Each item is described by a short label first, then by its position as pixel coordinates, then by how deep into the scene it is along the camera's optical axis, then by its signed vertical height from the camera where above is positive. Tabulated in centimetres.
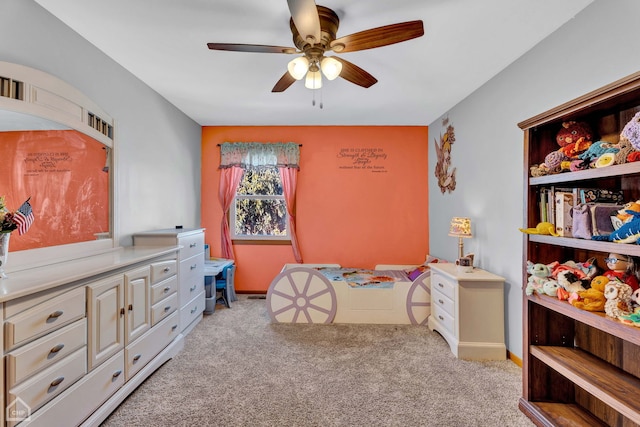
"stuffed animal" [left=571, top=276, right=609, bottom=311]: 138 -41
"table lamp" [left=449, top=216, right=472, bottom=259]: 272 -14
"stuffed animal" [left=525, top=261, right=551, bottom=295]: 166 -37
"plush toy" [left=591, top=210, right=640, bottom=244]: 119 -7
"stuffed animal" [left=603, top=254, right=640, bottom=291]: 135 -26
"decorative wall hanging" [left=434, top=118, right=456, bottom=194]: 336 +68
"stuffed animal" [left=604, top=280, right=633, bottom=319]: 127 -39
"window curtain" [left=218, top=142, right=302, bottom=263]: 401 +77
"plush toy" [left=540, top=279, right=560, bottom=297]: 159 -41
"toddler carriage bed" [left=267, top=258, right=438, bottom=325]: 301 -93
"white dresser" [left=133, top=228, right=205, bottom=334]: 255 -52
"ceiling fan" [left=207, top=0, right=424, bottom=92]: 138 +99
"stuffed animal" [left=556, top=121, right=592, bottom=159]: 156 +44
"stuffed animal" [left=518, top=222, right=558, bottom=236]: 162 -8
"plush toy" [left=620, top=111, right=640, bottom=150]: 119 +36
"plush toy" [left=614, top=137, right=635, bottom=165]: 125 +29
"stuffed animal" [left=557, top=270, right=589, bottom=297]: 149 -37
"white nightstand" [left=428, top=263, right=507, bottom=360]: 236 -87
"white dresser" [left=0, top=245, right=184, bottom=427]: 120 -65
